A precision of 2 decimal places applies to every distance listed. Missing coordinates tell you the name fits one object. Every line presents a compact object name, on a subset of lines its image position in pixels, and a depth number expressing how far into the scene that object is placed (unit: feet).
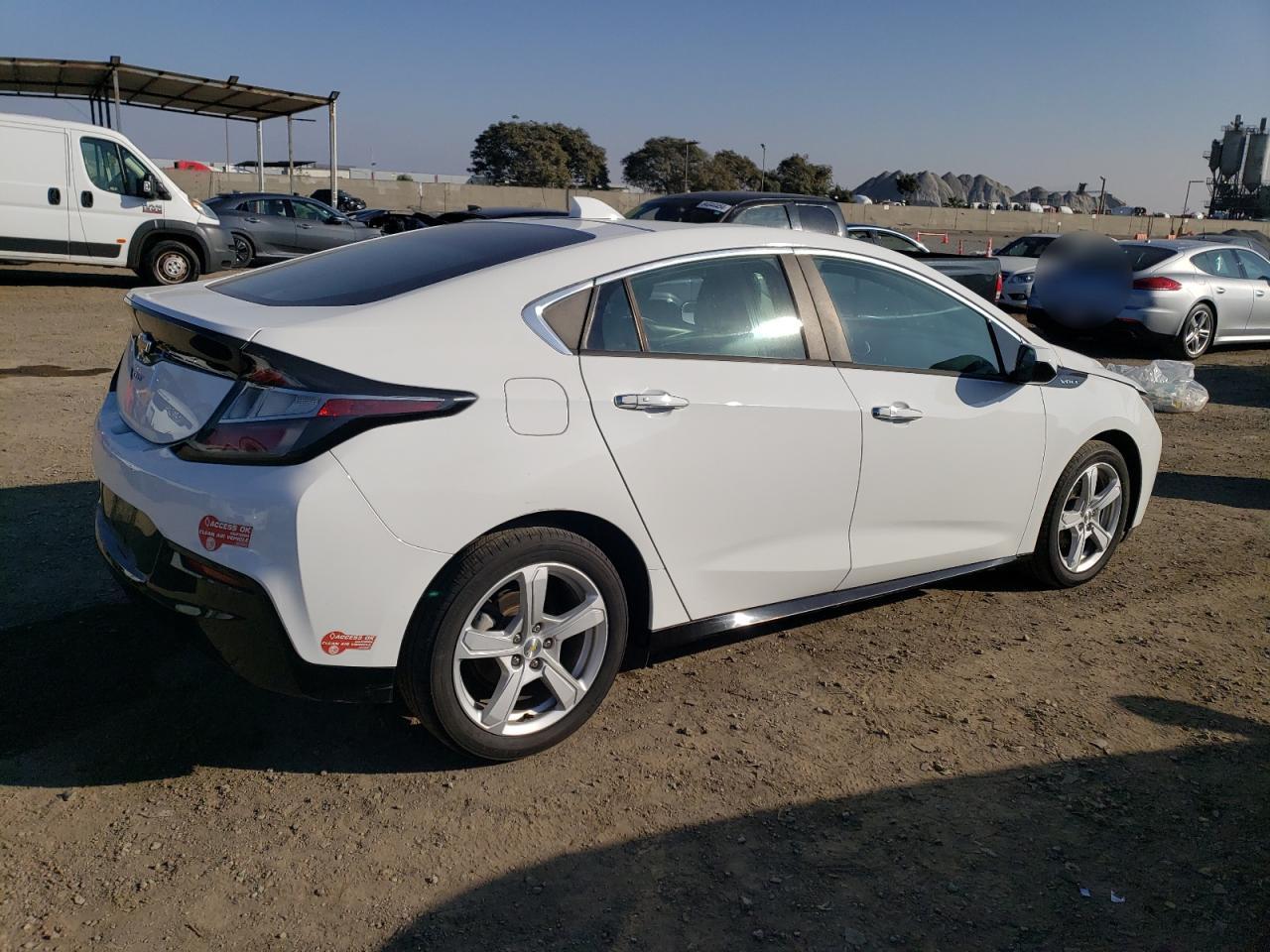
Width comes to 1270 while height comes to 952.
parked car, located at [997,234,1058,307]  51.42
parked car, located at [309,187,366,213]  110.52
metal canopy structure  70.28
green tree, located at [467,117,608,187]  292.20
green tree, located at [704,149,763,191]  306.14
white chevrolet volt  9.25
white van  44.98
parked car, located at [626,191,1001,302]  33.14
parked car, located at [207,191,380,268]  61.67
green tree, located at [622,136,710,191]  307.78
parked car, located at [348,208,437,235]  67.60
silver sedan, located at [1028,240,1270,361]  41.04
